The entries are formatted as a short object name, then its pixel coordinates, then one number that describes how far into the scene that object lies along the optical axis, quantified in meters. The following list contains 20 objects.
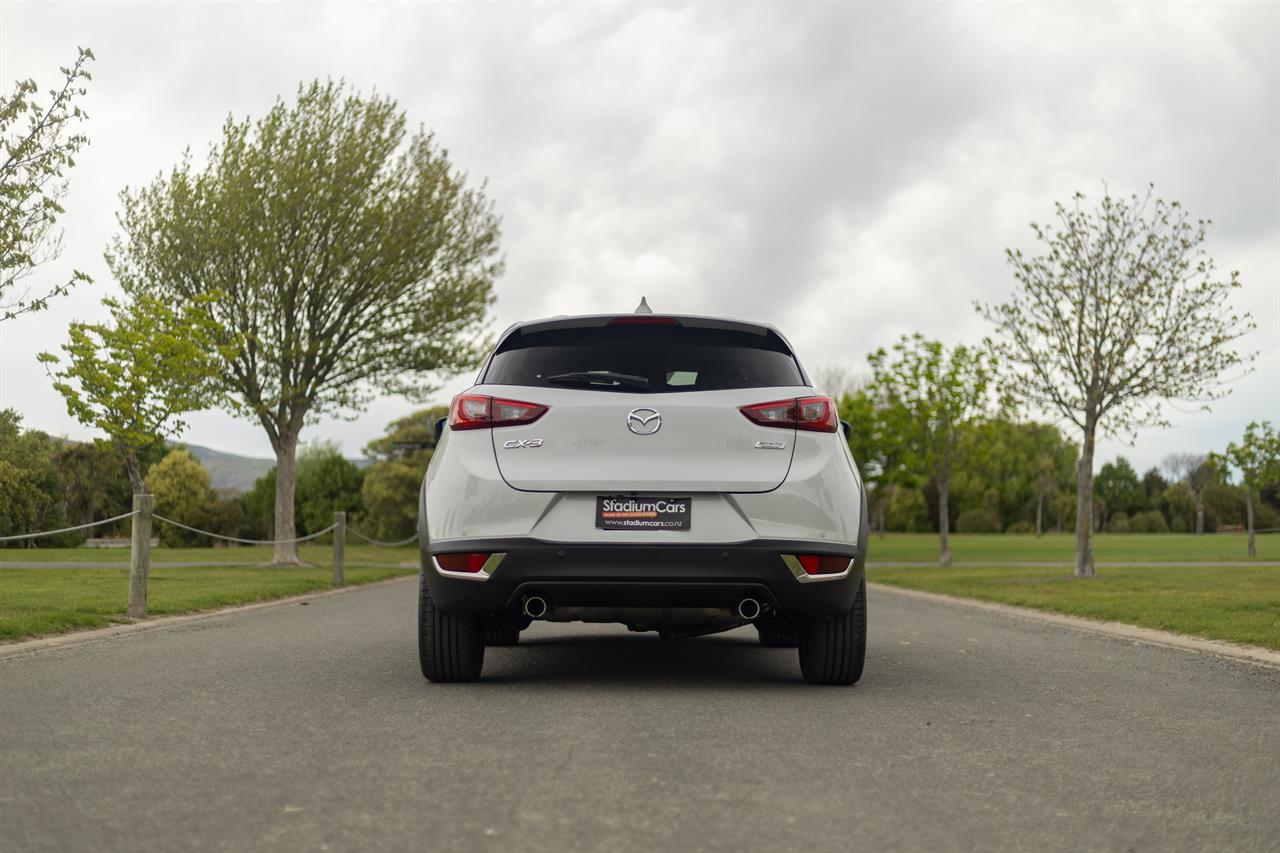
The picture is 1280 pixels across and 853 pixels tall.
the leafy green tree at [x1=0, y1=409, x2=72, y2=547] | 39.56
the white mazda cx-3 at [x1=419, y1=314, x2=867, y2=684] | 5.59
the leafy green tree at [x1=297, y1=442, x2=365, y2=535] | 76.38
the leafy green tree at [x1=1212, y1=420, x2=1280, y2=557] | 40.47
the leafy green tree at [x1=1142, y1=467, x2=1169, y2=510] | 119.00
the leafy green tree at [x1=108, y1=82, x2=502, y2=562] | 27.84
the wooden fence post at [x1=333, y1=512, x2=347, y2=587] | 20.23
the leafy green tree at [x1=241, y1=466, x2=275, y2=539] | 74.81
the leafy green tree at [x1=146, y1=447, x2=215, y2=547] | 75.06
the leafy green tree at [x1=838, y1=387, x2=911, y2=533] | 40.50
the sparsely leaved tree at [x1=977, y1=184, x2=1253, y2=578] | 22.94
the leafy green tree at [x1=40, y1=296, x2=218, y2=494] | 25.91
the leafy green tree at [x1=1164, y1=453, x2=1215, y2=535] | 87.81
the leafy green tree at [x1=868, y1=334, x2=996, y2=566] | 37.97
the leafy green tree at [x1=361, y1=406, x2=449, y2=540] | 70.25
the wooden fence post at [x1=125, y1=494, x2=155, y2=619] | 11.41
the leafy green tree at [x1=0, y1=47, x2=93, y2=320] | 14.46
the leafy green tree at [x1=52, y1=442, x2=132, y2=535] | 59.69
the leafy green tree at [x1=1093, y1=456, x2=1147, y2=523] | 116.25
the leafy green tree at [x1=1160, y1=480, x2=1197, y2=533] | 104.75
